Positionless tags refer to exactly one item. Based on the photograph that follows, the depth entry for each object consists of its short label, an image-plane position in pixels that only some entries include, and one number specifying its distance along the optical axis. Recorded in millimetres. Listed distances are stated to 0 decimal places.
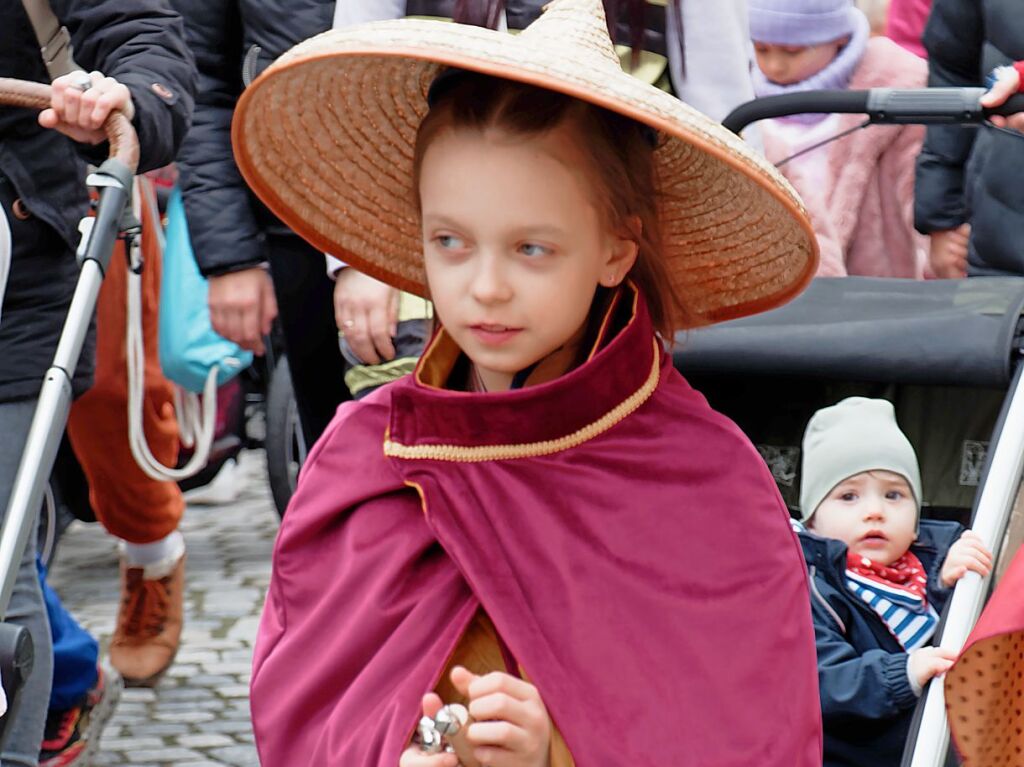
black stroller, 3113
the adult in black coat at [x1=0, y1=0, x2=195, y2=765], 3580
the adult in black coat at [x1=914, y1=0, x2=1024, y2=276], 3979
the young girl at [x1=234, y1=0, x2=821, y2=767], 2361
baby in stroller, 3311
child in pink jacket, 5371
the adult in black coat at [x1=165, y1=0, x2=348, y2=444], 4199
